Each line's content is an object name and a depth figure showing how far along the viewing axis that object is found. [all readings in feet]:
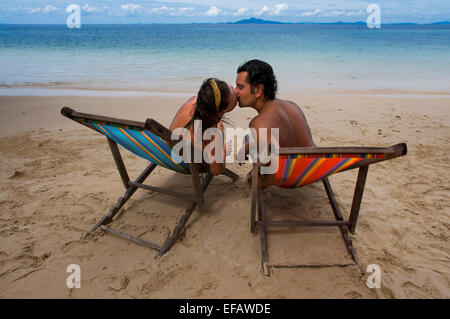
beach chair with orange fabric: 4.82
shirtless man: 6.52
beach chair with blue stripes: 5.65
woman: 6.16
